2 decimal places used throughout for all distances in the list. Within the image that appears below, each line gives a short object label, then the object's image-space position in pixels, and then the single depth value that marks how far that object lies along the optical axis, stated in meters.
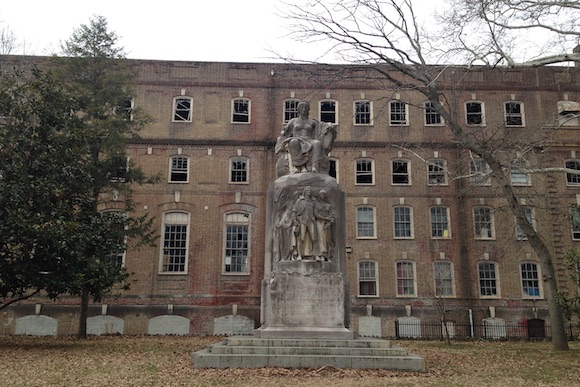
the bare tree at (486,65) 17.63
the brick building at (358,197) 29.33
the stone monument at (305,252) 11.38
